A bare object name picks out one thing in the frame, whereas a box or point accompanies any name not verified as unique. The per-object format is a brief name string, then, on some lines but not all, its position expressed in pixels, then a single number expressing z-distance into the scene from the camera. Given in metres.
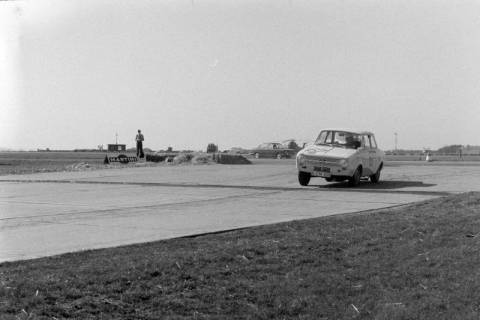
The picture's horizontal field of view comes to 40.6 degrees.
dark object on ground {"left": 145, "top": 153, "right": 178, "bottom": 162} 41.69
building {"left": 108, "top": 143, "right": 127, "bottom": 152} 81.38
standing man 37.75
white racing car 19.48
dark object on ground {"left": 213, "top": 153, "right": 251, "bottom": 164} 38.38
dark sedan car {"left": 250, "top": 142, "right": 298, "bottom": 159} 60.67
